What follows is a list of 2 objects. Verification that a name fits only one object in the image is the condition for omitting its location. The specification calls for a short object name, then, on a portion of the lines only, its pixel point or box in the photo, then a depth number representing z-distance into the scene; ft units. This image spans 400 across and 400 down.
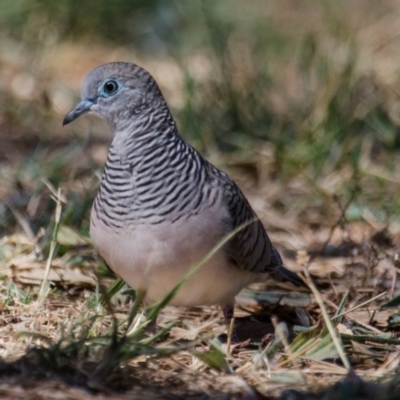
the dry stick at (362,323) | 28.58
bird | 26.96
